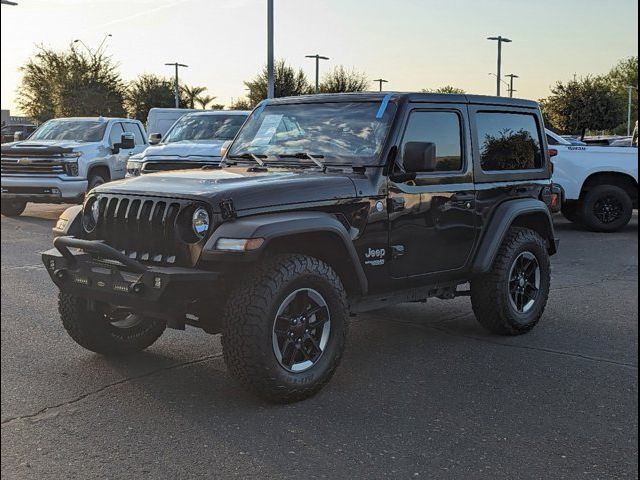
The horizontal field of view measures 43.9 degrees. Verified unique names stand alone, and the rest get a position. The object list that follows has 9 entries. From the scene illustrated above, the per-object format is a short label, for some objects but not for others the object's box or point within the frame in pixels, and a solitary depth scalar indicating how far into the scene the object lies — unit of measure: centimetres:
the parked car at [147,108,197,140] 2408
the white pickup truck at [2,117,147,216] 1224
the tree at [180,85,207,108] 4637
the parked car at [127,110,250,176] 1219
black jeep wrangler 404
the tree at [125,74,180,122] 2908
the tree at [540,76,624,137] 3087
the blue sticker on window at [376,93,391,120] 495
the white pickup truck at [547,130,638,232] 1253
